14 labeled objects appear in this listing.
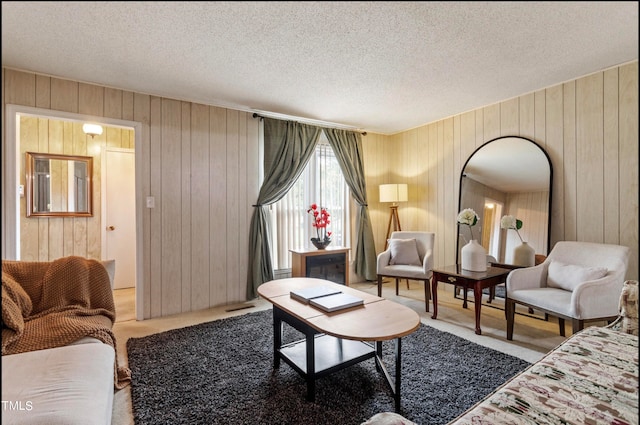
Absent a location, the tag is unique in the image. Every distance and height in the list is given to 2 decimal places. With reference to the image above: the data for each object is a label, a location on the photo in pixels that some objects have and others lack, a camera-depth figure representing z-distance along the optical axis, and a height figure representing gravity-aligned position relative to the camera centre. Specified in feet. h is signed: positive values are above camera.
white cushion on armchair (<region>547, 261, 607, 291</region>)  8.01 -1.66
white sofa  4.00 -2.32
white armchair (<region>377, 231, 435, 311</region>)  11.75 -1.79
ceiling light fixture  12.30 +3.20
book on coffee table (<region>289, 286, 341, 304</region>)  7.19 -1.88
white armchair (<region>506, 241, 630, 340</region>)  7.48 -1.87
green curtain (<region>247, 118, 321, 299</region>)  12.60 +1.44
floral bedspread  3.69 -2.34
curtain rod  12.70 +3.80
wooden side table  9.41 -2.06
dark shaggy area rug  5.76 -3.53
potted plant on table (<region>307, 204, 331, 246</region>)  12.94 -0.49
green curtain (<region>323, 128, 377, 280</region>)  15.06 +0.80
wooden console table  12.69 -2.10
